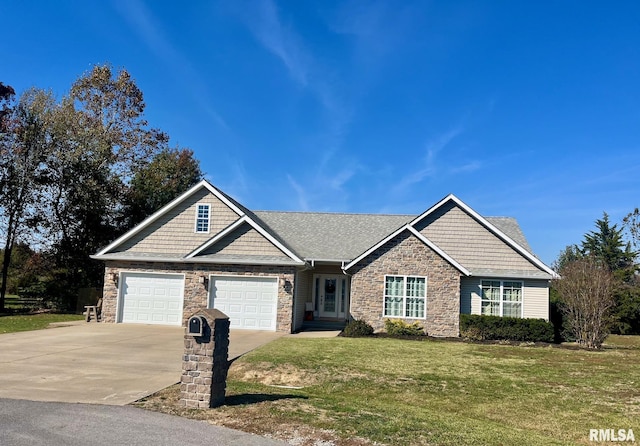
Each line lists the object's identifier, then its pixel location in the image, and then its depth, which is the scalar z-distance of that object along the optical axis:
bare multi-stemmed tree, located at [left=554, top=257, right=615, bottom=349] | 18.31
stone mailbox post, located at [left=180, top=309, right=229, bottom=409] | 7.61
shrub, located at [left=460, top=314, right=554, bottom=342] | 19.45
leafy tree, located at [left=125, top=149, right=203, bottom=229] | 31.66
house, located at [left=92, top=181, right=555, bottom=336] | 20.48
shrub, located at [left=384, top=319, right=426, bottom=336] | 19.81
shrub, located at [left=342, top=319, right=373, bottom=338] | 19.33
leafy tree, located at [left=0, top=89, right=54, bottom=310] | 28.44
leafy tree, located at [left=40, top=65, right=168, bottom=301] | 29.08
